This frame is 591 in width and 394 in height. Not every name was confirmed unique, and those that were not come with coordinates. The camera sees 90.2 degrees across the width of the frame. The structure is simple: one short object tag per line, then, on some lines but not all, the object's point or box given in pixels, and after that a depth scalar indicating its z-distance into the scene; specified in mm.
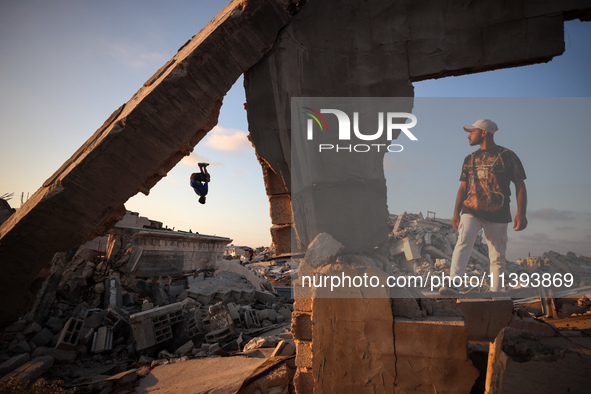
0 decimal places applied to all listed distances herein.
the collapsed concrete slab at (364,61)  2750
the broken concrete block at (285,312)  9047
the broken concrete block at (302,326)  2947
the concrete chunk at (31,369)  4599
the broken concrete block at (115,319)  7162
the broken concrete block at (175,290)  10008
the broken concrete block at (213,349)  5922
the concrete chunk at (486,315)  3619
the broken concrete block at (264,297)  10219
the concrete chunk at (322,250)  2934
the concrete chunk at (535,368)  1698
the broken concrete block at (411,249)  10719
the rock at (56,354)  5933
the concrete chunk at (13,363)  4877
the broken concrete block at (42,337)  6383
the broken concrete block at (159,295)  9227
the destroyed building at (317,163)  2572
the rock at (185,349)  6257
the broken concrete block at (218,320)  6910
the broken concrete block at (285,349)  3969
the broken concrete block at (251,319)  7734
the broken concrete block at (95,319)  7043
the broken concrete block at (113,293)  8539
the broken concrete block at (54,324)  6992
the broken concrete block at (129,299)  8977
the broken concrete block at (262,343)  5188
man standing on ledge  3490
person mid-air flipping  6298
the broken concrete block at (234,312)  7395
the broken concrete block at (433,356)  2283
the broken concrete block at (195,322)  6921
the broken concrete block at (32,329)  6391
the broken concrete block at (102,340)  6502
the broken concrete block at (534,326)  3517
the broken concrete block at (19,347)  5947
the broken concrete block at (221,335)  6652
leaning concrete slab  3311
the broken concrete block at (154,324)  6430
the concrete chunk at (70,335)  6234
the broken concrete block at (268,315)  8430
